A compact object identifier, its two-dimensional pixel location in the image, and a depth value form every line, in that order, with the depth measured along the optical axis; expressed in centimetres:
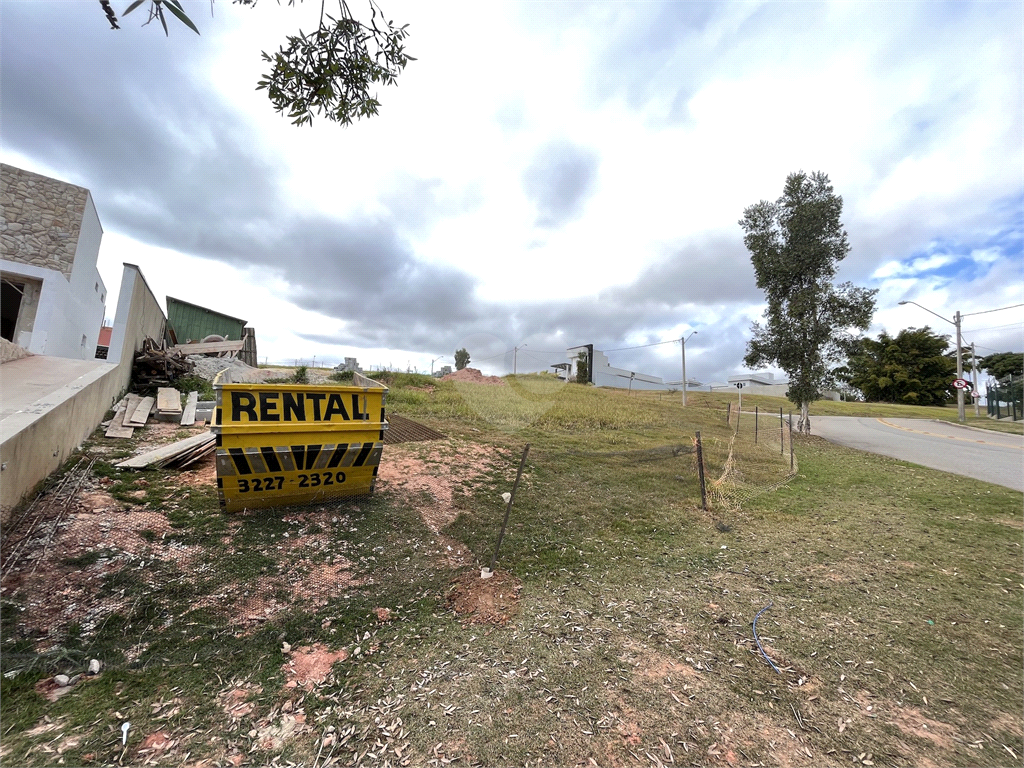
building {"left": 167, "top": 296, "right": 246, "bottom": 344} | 1762
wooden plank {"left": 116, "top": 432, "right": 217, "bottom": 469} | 504
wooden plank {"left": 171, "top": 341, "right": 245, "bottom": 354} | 1495
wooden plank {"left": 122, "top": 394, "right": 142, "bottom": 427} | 704
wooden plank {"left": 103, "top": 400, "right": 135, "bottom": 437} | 635
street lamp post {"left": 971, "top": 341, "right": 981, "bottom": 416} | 2755
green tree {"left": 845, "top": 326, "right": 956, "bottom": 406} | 4216
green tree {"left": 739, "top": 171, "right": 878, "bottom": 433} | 1505
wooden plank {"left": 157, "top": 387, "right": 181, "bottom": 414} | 805
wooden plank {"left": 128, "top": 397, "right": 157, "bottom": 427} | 708
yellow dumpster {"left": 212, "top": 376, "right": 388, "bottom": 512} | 404
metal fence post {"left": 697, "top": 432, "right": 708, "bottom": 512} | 620
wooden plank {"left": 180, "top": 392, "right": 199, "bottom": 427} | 784
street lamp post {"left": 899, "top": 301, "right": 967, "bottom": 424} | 2277
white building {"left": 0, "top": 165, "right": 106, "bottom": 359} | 890
